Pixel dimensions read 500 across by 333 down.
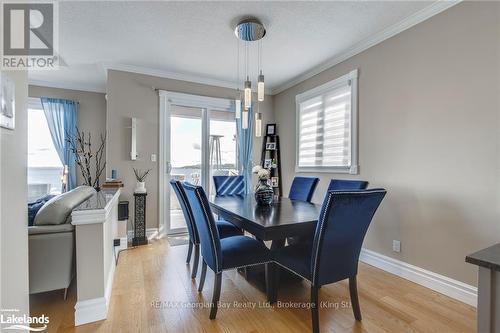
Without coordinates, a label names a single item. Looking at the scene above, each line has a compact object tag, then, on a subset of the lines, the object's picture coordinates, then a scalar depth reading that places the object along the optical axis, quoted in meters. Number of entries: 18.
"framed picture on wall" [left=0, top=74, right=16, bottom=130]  0.77
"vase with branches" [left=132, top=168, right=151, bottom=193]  3.50
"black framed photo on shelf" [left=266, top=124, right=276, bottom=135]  4.65
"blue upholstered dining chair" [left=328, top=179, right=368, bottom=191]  2.29
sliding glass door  3.91
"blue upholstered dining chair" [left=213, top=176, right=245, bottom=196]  3.32
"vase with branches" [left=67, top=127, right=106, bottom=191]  4.52
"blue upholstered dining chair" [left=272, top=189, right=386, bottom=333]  1.47
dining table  1.66
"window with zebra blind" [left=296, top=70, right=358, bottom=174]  3.10
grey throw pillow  1.80
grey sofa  1.75
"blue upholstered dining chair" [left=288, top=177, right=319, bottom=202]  2.99
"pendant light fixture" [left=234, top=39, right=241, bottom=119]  2.67
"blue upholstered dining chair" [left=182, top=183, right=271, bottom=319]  1.74
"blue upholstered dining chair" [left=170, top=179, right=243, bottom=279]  2.23
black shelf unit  4.57
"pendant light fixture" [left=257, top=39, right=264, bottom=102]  2.30
